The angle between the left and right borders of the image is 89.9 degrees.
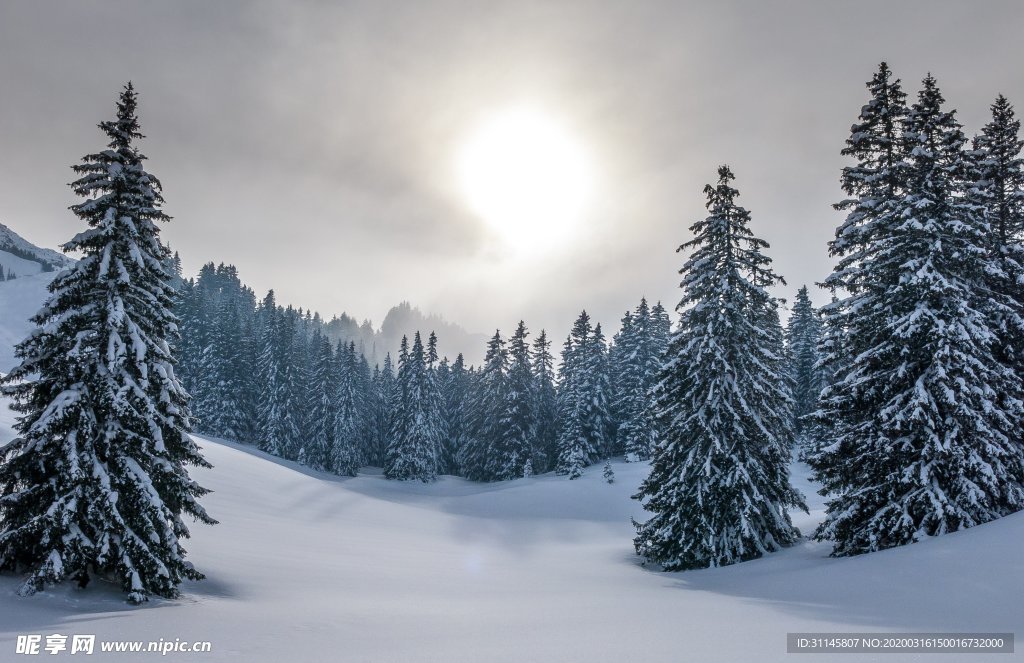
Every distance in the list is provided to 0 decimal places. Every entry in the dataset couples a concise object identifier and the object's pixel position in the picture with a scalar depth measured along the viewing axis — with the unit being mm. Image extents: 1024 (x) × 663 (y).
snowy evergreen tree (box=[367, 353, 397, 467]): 74194
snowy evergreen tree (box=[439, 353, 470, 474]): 70188
